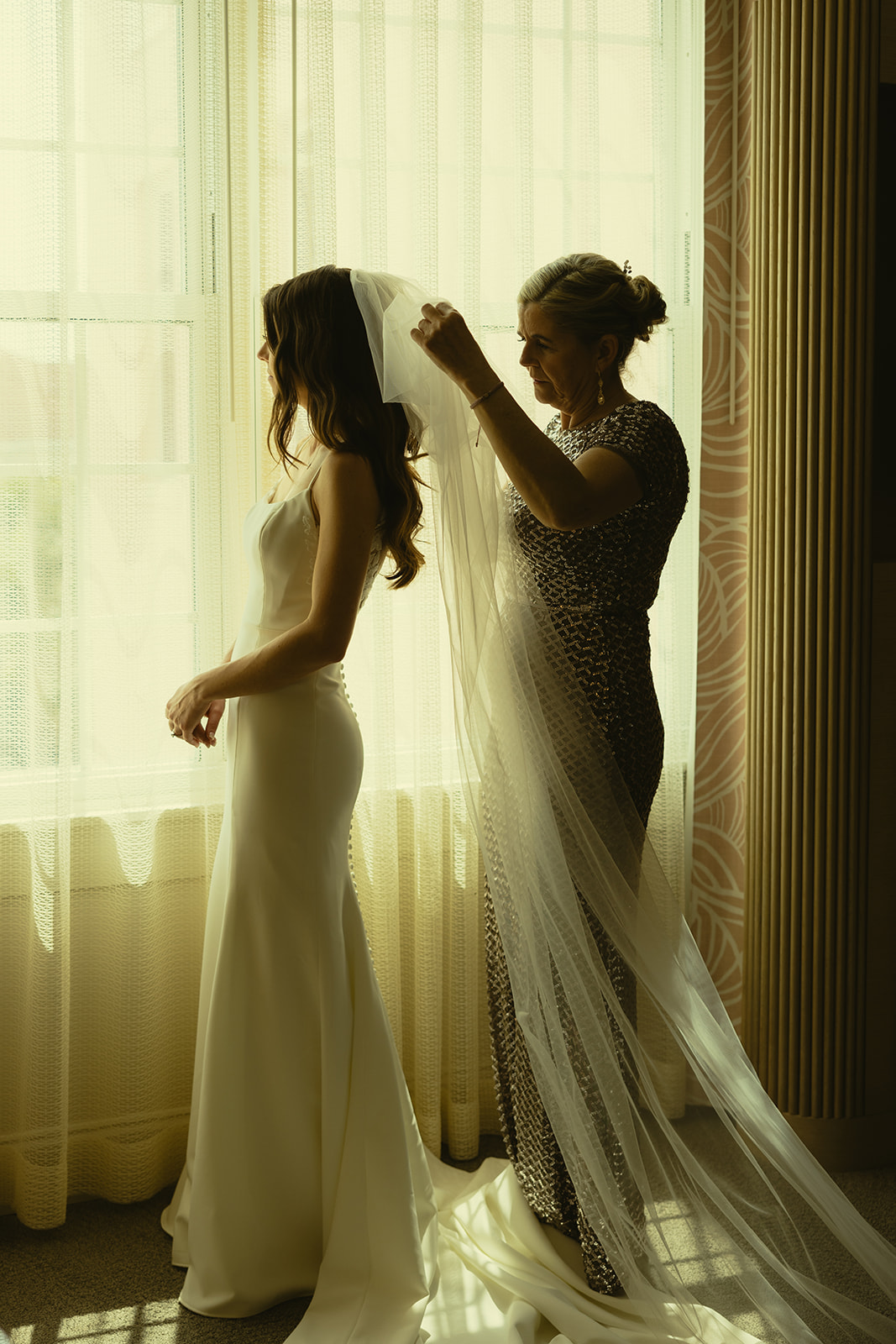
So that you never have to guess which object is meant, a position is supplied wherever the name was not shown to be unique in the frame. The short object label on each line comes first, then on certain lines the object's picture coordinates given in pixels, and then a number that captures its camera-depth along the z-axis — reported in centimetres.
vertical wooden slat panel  238
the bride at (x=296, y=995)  189
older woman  180
